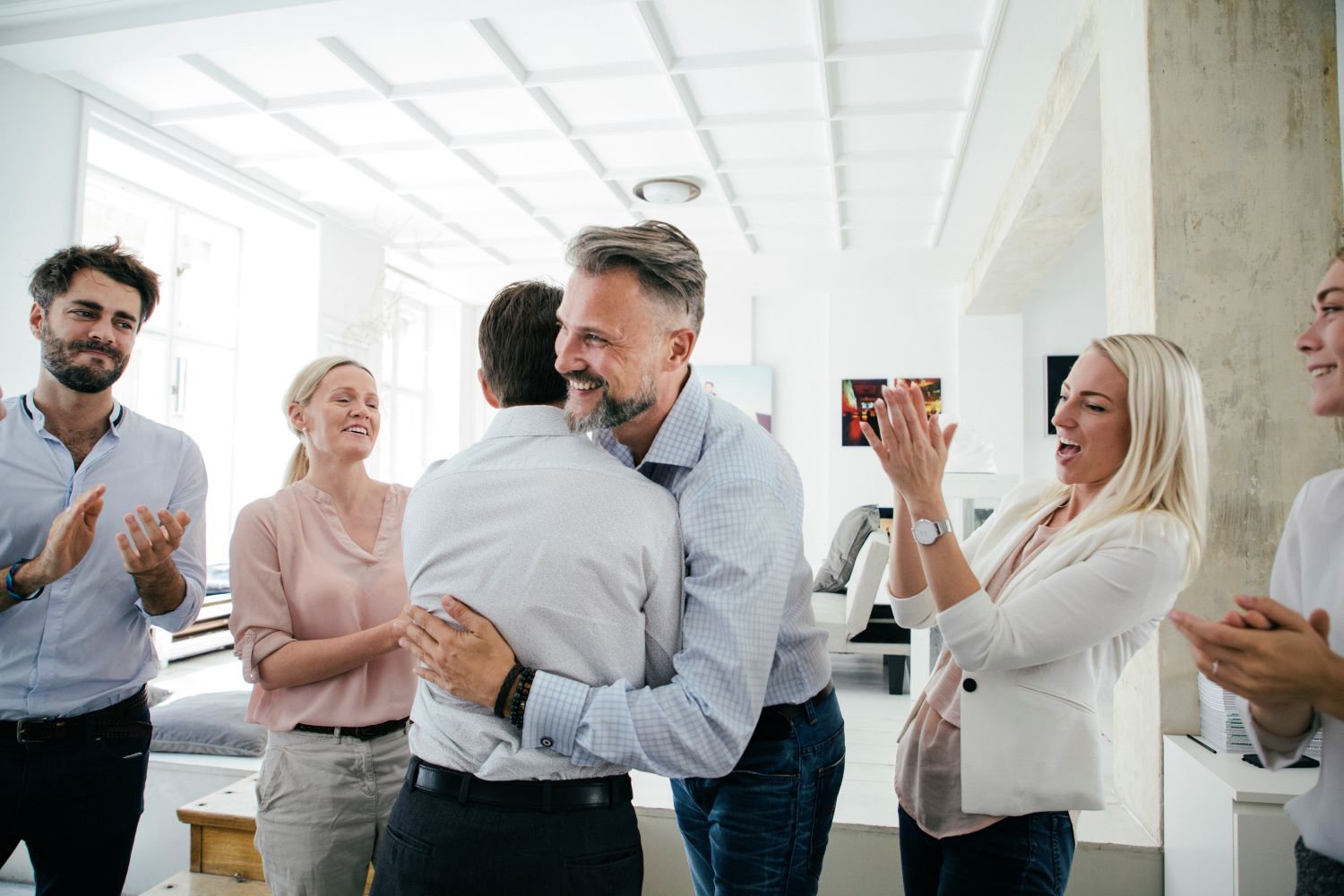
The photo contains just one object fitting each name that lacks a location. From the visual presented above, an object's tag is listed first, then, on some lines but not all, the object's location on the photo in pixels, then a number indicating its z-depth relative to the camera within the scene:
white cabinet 1.89
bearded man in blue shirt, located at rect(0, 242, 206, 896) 1.73
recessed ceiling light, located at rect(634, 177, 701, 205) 6.21
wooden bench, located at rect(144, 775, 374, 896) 2.45
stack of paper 2.22
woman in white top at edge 0.92
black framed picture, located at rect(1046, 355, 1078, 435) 8.64
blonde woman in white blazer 1.34
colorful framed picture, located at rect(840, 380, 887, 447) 9.16
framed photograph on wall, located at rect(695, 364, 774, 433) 9.44
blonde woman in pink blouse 1.70
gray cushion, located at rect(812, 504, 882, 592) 6.07
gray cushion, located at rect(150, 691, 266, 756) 3.01
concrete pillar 2.33
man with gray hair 1.07
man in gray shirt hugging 1.08
